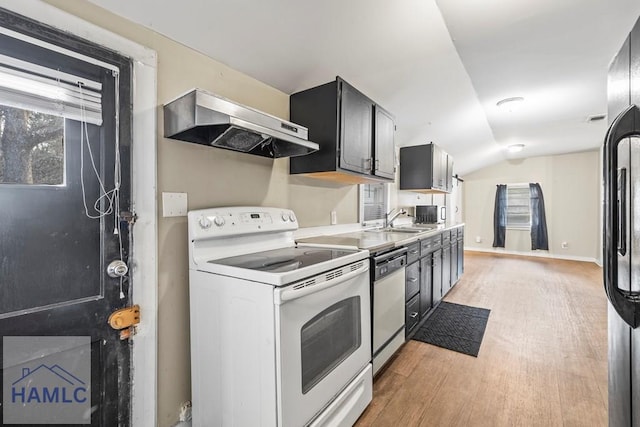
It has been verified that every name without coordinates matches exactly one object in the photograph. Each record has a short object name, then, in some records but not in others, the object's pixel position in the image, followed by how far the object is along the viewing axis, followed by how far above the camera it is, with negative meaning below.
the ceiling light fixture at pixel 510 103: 3.35 +1.32
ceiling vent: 3.93 +1.32
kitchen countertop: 1.95 -0.23
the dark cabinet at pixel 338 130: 1.99 +0.62
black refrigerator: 0.79 -0.05
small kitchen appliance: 4.48 -0.05
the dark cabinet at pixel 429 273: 2.47 -0.67
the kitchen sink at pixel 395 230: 3.27 -0.22
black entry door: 0.99 -0.09
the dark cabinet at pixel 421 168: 3.92 +0.62
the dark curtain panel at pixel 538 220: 6.59 -0.22
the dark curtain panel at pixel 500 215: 7.03 -0.11
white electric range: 1.13 -0.53
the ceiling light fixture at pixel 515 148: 5.51 +1.25
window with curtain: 6.61 -0.04
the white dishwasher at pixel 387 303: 1.90 -0.67
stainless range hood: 1.22 +0.42
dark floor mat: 2.51 -1.17
